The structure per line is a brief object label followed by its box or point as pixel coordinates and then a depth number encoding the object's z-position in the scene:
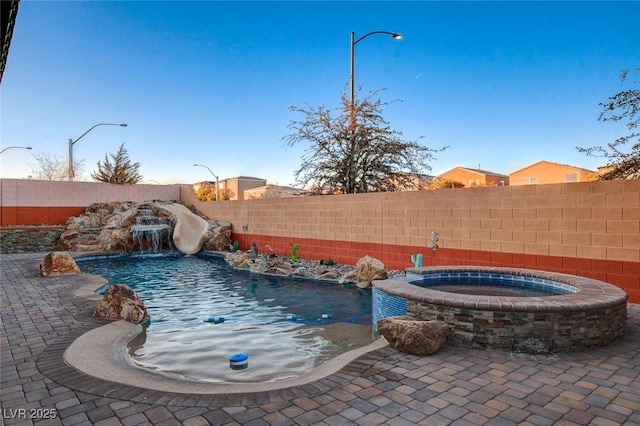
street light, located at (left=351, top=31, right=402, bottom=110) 14.21
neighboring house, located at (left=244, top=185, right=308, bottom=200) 24.78
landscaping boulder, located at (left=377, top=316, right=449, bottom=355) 3.99
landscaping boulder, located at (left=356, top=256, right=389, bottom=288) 8.98
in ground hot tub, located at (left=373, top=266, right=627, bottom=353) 4.06
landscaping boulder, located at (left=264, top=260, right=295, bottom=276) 10.78
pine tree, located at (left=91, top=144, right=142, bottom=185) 26.30
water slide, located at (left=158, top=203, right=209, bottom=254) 16.89
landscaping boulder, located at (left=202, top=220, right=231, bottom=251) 16.55
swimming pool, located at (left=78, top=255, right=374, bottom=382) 4.45
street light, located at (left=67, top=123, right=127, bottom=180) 18.36
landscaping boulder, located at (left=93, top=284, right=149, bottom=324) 5.67
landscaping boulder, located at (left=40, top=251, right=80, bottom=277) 9.23
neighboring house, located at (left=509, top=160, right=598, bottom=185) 33.44
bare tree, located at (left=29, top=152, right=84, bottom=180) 34.59
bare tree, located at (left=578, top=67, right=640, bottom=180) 8.39
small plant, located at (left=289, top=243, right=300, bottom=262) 12.65
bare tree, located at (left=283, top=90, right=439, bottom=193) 15.08
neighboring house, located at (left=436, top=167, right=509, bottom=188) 40.16
